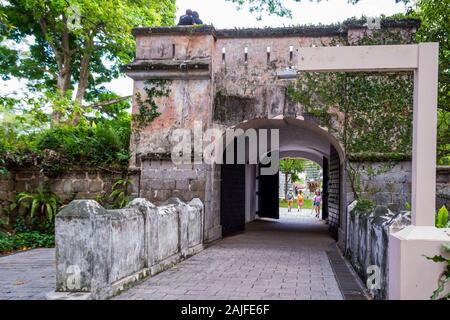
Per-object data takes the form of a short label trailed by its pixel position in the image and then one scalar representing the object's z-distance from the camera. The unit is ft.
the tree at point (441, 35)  26.94
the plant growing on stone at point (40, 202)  32.71
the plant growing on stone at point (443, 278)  10.75
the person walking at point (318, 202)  65.67
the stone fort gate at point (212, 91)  30.66
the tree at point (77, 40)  44.50
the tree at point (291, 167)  116.06
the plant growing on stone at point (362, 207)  22.83
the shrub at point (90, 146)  33.32
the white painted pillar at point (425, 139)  11.55
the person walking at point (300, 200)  83.21
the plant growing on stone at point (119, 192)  32.35
